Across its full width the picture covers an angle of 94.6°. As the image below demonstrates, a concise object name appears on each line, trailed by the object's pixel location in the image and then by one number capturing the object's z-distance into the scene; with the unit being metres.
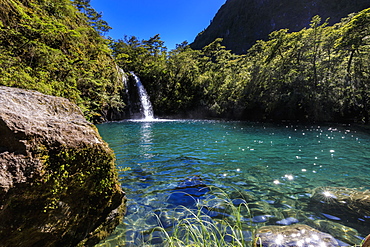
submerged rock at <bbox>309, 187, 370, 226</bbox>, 3.03
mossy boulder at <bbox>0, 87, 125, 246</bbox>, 1.63
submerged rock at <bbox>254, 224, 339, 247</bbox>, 2.23
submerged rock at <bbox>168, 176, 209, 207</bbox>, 3.52
